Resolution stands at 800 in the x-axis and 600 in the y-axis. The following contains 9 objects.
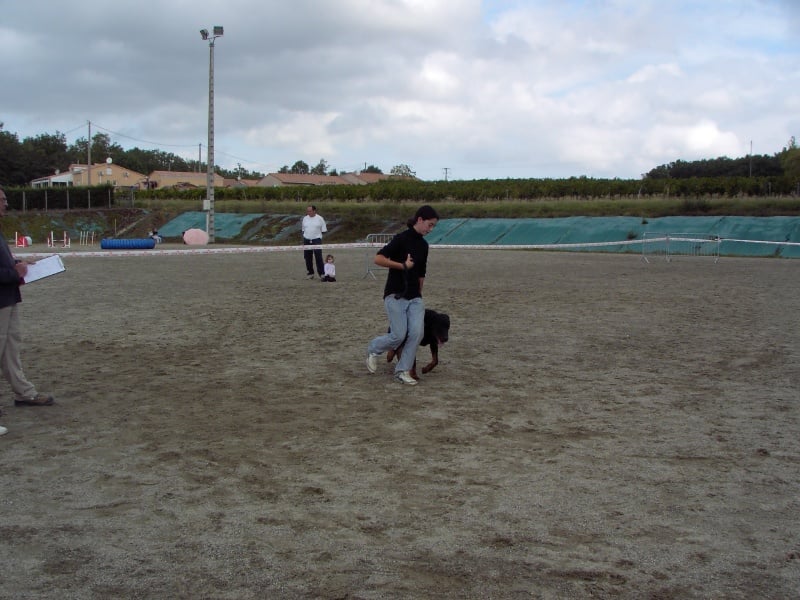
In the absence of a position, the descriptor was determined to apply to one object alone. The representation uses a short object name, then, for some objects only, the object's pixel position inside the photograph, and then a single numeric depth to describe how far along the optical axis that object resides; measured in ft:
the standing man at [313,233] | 65.51
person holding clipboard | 21.42
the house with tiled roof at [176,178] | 426.10
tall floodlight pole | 138.82
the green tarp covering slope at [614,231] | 112.57
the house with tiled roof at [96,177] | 351.28
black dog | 27.43
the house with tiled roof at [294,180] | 428.56
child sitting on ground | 64.20
